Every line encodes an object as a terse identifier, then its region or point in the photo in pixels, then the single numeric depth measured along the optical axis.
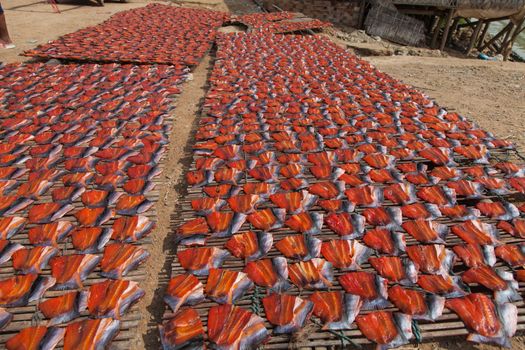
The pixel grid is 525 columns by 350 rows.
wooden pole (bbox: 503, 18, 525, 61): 15.43
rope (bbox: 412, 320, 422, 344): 2.18
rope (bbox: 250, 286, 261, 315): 2.33
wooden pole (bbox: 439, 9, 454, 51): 14.49
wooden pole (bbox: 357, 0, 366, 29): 15.06
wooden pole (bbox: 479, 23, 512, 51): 16.59
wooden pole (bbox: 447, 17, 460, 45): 16.21
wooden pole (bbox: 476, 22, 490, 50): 18.14
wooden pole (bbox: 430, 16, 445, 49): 15.66
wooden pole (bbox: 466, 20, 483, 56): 15.53
